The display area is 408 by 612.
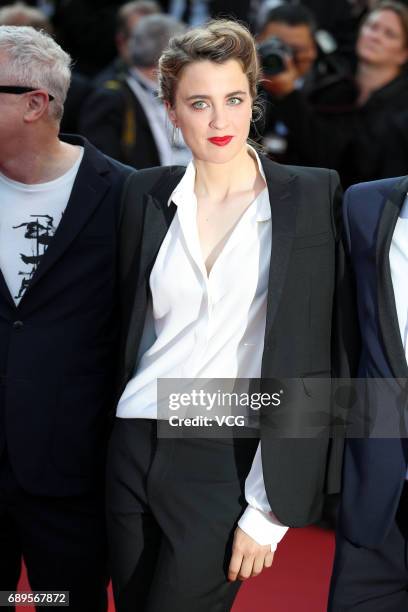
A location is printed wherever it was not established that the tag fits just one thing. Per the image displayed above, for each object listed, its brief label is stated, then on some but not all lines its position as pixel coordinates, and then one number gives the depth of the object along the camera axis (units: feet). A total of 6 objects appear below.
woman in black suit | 15.35
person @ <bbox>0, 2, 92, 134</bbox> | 32.07
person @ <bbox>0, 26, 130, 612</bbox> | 17.39
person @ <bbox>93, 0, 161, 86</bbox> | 37.40
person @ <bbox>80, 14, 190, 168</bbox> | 29.81
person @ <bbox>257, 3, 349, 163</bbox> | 30.99
